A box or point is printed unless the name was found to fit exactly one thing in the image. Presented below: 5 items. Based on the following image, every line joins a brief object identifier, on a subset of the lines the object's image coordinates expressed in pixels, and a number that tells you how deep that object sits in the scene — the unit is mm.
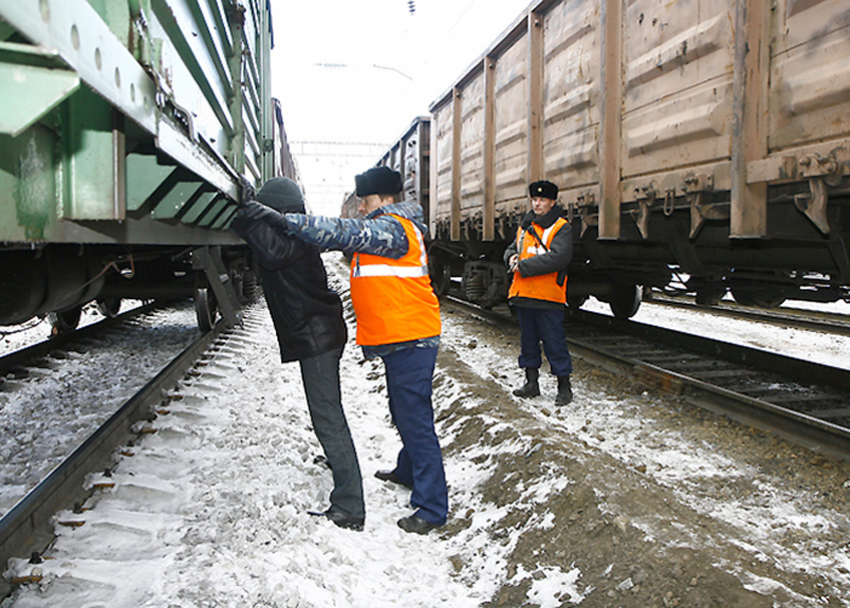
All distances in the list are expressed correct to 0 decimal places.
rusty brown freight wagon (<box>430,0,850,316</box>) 3109
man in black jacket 2760
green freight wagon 1085
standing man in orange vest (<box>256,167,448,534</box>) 2742
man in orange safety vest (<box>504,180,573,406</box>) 4499
